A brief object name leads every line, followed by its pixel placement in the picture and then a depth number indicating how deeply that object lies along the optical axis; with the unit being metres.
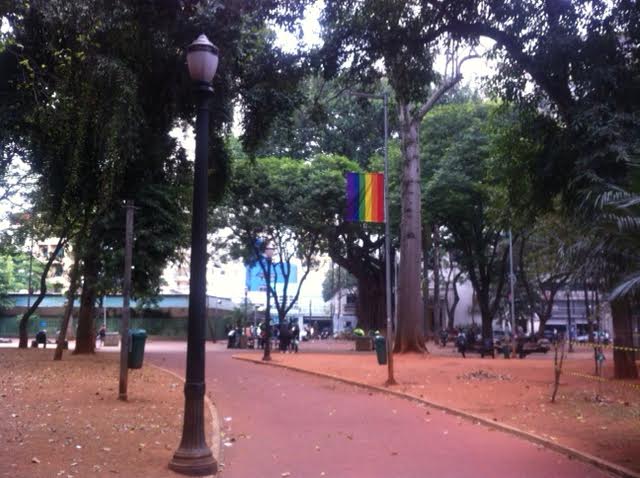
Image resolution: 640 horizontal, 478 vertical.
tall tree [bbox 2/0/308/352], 10.09
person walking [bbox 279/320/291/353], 34.31
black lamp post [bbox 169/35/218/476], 7.31
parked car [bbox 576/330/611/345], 51.96
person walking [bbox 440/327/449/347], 46.59
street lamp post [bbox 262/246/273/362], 25.64
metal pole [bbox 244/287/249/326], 55.76
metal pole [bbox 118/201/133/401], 12.25
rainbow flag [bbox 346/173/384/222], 18.97
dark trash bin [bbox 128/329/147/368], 15.58
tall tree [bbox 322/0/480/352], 14.16
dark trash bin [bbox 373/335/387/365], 21.50
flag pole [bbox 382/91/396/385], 16.40
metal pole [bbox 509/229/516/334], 33.62
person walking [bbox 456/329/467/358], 31.97
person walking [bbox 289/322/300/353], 35.04
